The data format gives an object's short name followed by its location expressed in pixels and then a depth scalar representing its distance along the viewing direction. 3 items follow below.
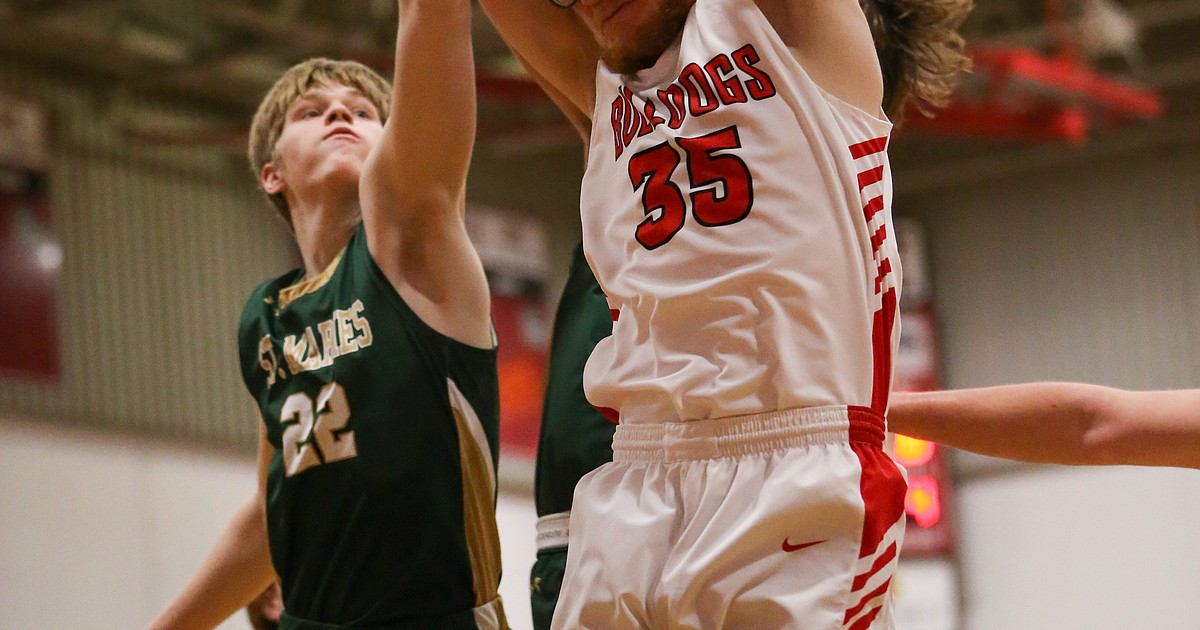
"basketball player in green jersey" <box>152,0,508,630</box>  6.30
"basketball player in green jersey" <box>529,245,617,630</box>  6.23
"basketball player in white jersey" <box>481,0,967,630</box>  4.30
